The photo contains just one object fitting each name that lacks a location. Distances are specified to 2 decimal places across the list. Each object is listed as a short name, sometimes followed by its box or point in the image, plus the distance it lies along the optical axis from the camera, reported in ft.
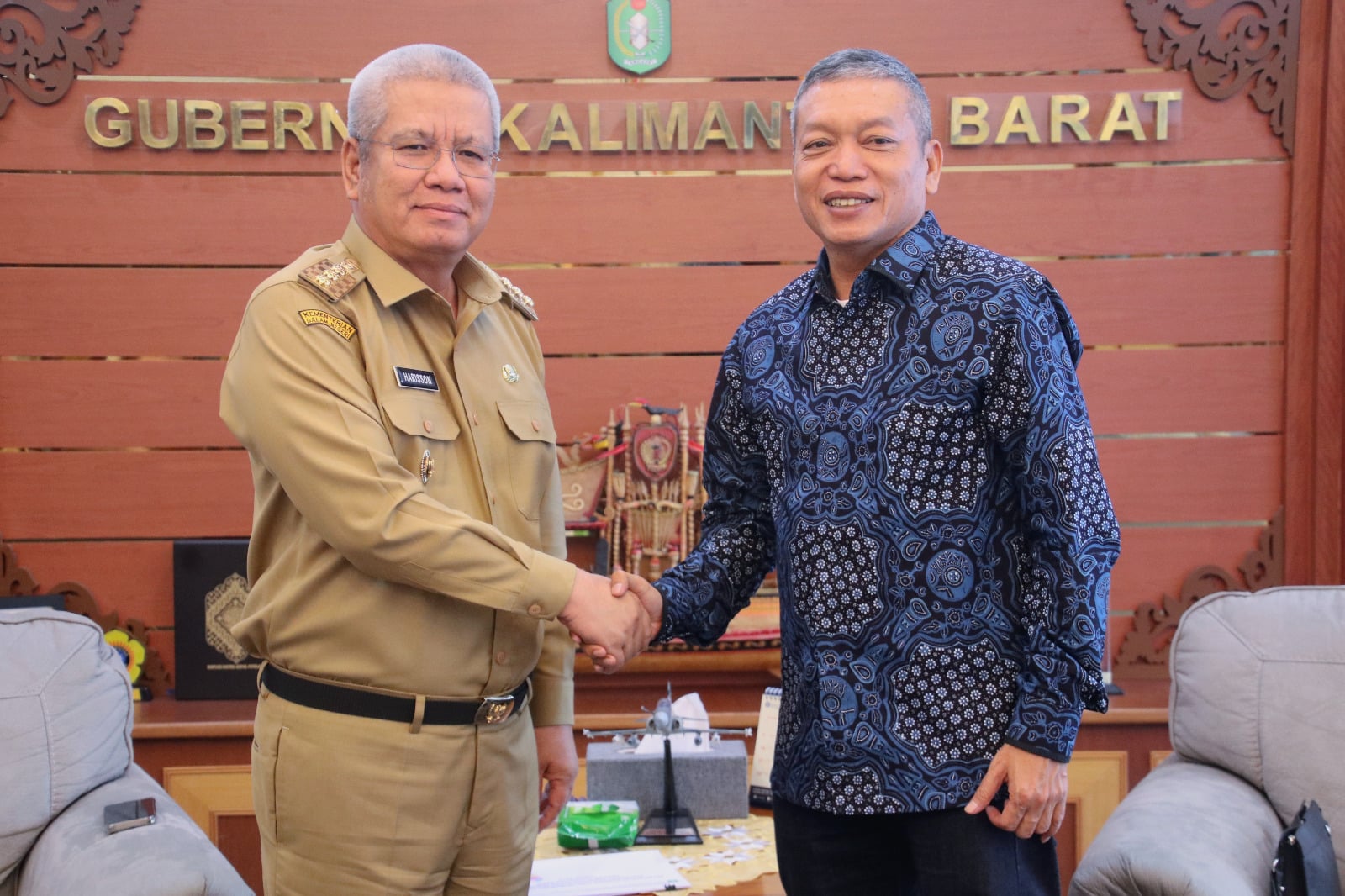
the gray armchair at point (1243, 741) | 6.68
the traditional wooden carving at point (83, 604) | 11.18
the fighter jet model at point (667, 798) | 7.47
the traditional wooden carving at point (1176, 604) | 11.48
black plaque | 10.68
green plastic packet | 7.27
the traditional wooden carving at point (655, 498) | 10.64
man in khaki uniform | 5.51
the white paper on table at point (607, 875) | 6.62
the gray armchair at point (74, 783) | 6.51
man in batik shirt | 5.11
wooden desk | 10.28
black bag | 6.37
